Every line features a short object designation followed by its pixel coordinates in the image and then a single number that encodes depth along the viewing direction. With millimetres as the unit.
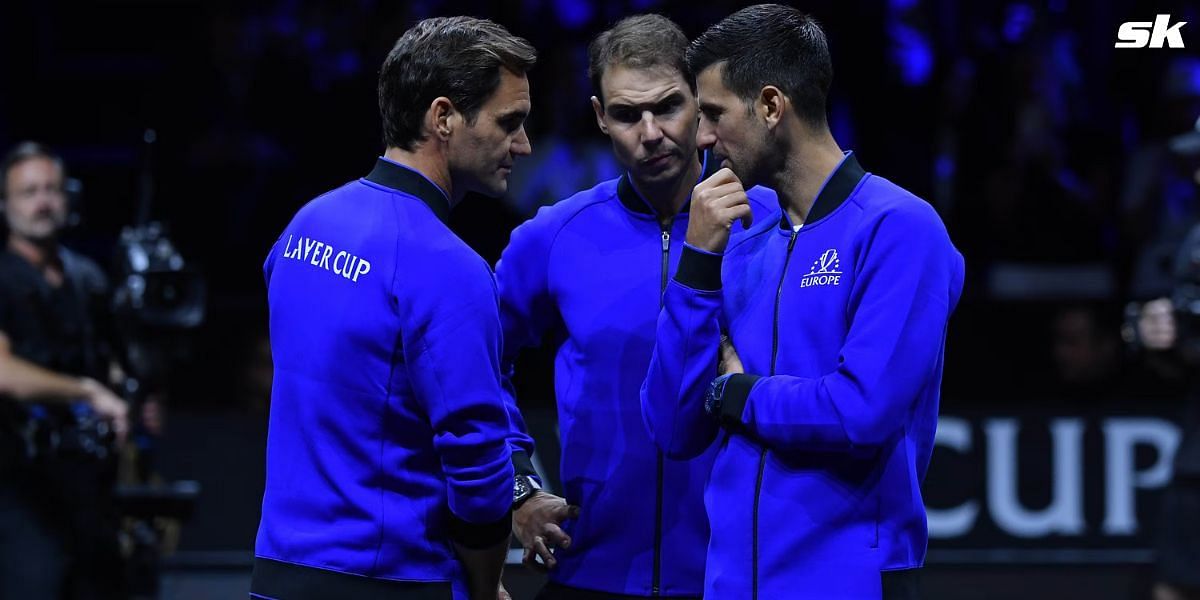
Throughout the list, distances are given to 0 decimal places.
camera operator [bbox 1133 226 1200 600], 11148
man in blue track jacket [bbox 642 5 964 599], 5531
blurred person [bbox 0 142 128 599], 12812
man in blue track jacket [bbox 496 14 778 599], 6887
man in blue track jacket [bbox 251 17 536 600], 5695
